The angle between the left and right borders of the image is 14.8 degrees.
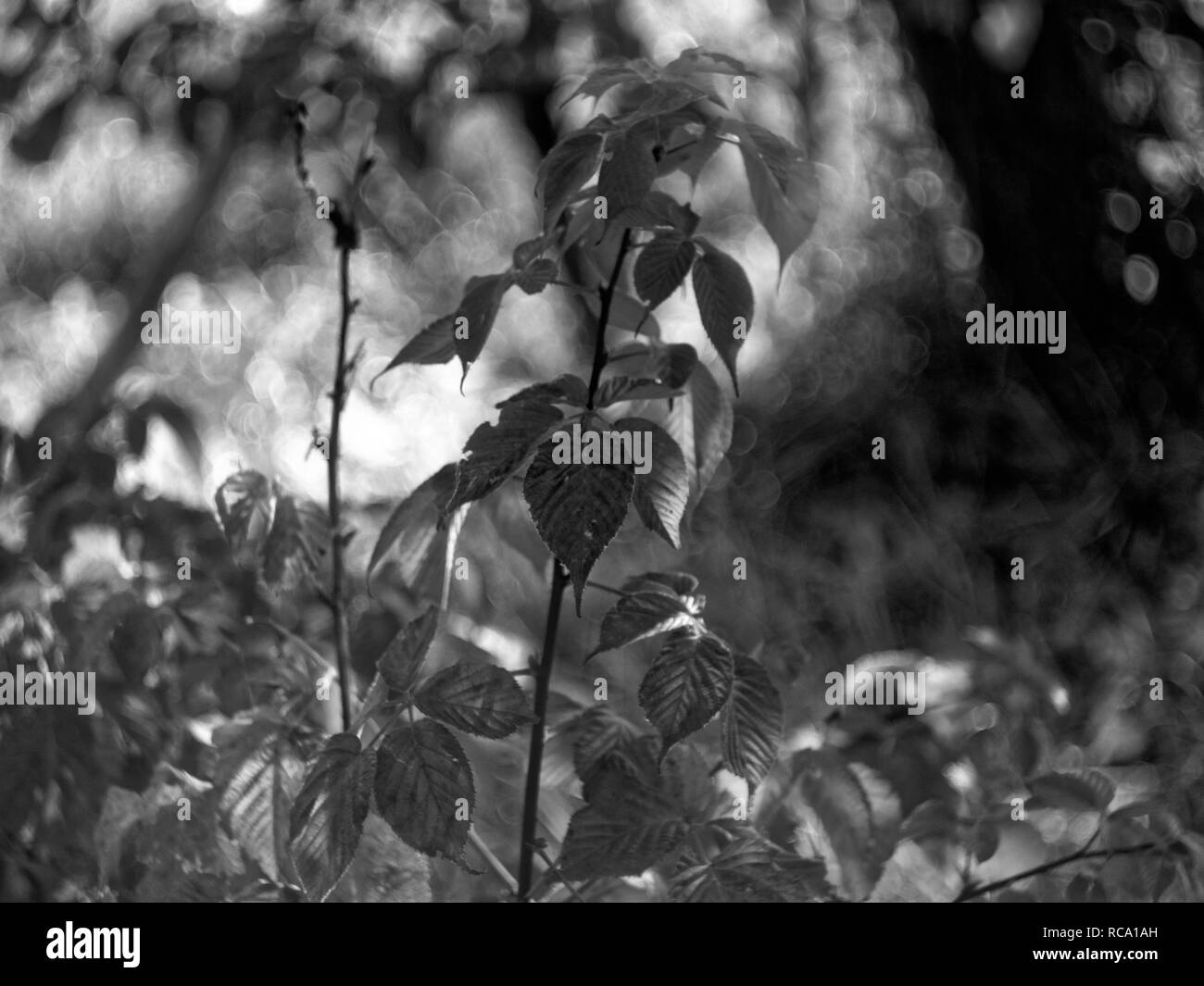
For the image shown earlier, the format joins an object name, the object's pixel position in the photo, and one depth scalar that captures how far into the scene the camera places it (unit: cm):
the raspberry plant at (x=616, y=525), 180
